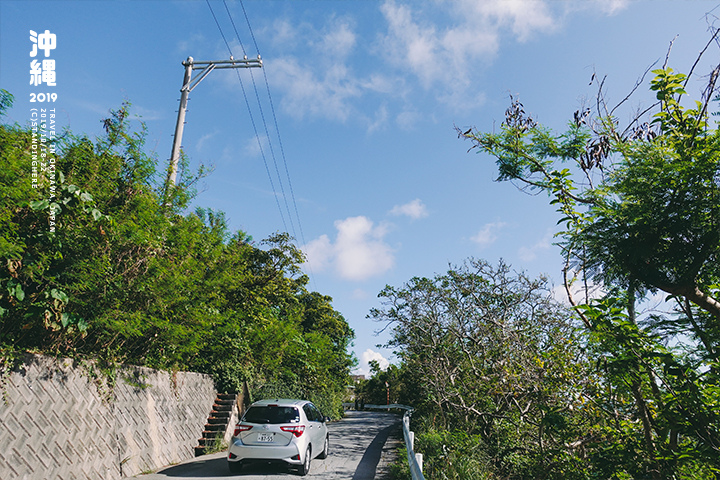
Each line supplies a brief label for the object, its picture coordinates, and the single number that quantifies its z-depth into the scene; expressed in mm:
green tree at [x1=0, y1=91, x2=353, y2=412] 6422
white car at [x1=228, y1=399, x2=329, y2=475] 9109
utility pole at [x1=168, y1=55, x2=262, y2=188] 11633
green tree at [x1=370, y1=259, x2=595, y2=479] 8766
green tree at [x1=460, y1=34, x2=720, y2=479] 4336
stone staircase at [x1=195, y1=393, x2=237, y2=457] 12305
